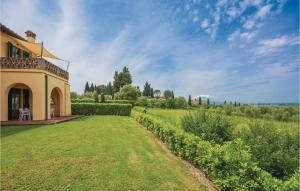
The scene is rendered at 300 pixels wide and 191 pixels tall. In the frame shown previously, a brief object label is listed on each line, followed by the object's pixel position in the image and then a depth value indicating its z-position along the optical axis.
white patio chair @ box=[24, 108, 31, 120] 16.62
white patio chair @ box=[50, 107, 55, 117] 19.76
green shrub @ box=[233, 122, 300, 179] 5.50
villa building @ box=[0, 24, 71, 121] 15.85
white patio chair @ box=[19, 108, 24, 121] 16.22
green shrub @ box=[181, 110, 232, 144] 8.25
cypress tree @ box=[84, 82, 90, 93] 94.25
